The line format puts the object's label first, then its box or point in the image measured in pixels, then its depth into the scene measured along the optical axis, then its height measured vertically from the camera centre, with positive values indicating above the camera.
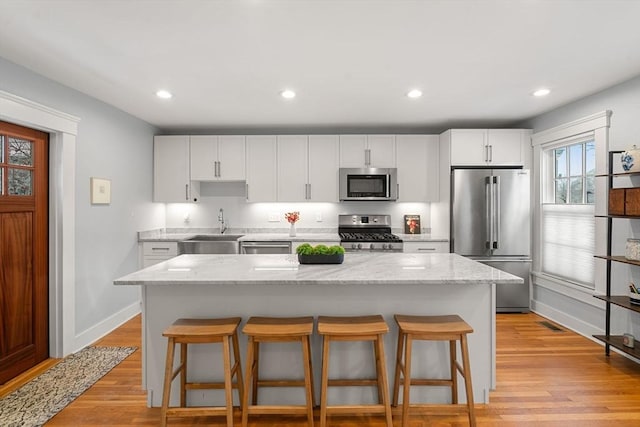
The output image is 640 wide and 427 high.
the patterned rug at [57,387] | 2.40 -1.30
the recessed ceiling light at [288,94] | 3.57 +1.16
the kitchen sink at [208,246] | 4.71 -0.44
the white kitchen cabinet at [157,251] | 4.70 -0.50
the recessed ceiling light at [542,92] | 3.57 +1.18
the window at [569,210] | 3.93 +0.04
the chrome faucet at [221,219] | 5.43 -0.11
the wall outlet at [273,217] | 5.45 -0.07
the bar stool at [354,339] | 2.10 -0.74
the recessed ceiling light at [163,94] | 3.57 +1.15
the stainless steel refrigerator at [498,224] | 4.62 -0.14
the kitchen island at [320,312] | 2.46 -0.66
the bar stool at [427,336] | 2.15 -0.72
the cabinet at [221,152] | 5.12 +0.83
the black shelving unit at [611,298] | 3.00 -0.74
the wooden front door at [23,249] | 2.85 -0.31
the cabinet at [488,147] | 4.76 +0.84
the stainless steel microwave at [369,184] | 5.03 +0.39
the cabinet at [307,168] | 5.10 +0.61
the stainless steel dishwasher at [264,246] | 4.80 -0.44
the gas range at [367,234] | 4.72 -0.30
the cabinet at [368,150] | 5.09 +0.85
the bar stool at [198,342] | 2.11 -0.77
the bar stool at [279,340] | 2.11 -0.74
